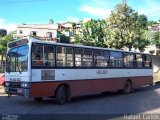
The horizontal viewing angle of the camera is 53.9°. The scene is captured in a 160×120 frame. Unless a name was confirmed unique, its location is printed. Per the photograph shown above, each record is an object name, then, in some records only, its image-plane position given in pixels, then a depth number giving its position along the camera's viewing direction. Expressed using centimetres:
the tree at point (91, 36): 2411
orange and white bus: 656
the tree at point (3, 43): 2643
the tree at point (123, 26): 1918
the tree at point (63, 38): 3633
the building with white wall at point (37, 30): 3793
